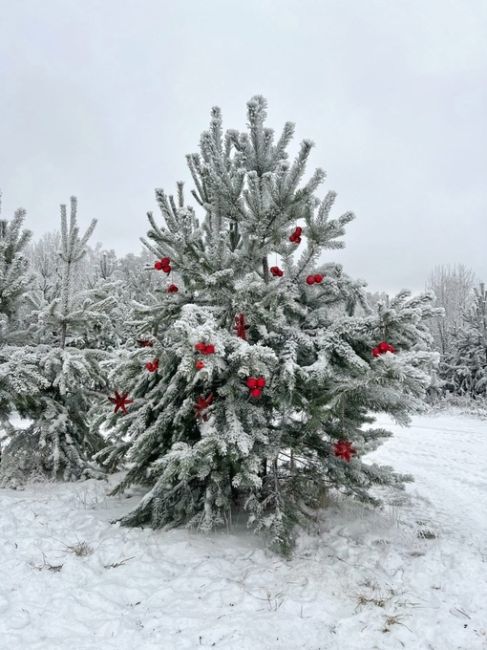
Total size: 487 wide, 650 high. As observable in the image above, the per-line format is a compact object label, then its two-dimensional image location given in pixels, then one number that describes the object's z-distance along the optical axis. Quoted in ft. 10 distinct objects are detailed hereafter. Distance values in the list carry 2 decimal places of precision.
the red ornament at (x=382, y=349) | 11.37
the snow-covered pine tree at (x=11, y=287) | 19.80
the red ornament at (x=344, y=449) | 13.15
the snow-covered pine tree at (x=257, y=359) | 12.71
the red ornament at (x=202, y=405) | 13.91
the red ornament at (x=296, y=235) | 14.84
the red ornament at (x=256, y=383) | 12.27
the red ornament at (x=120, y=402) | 15.92
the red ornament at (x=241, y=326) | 14.55
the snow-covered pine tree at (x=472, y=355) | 55.47
